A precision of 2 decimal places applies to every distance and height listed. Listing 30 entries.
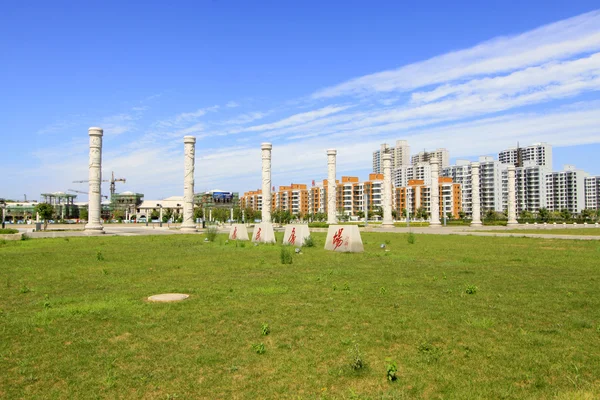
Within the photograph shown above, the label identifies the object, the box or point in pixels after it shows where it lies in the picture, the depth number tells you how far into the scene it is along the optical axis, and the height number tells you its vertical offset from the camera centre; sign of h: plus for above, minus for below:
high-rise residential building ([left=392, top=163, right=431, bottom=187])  178.50 +17.43
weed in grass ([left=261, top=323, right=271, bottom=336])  7.67 -1.94
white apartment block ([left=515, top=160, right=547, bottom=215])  151.00 +9.01
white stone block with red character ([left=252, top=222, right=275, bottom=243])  30.13 -1.21
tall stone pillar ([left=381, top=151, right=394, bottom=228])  65.38 +4.14
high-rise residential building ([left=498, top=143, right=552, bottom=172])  194.50 +26.00
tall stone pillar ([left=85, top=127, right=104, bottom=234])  47.44 +4.06
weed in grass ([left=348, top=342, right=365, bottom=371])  6.10 -1.98
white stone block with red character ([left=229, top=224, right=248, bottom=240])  33.44 -1.24
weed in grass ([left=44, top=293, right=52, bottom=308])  9.88 -1.94
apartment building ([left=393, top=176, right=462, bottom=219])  137.02 +5.89
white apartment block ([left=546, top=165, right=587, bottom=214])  150.38 +8.43
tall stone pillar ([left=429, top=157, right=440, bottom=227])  69.38 +3.42
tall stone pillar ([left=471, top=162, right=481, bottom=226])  69.56 +4.29
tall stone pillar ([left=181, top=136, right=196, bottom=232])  53.62 +4.77
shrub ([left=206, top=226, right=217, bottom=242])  33.56 -1.42
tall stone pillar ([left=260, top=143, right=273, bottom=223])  58.84 +5.35
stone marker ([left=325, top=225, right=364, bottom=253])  22.61 -1.21
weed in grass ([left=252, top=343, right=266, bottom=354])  6.79 -2.00
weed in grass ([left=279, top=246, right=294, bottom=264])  18.05 -1.71
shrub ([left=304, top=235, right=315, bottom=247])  26.80 -1.62
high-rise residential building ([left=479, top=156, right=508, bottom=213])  147.38 +9.71
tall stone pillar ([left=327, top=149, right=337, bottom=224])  62.22 +4.84
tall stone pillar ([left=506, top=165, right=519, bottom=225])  71.28 +3.67
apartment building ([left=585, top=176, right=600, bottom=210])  172.50 +8.66
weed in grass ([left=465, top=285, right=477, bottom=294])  11.10 -1.83
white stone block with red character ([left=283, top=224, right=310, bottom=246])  27.05 -1.16
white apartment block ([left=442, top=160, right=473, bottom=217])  156.88 +12.66
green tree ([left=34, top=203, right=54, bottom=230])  88.89 +1.07
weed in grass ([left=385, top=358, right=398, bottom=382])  5.79 -2.00
